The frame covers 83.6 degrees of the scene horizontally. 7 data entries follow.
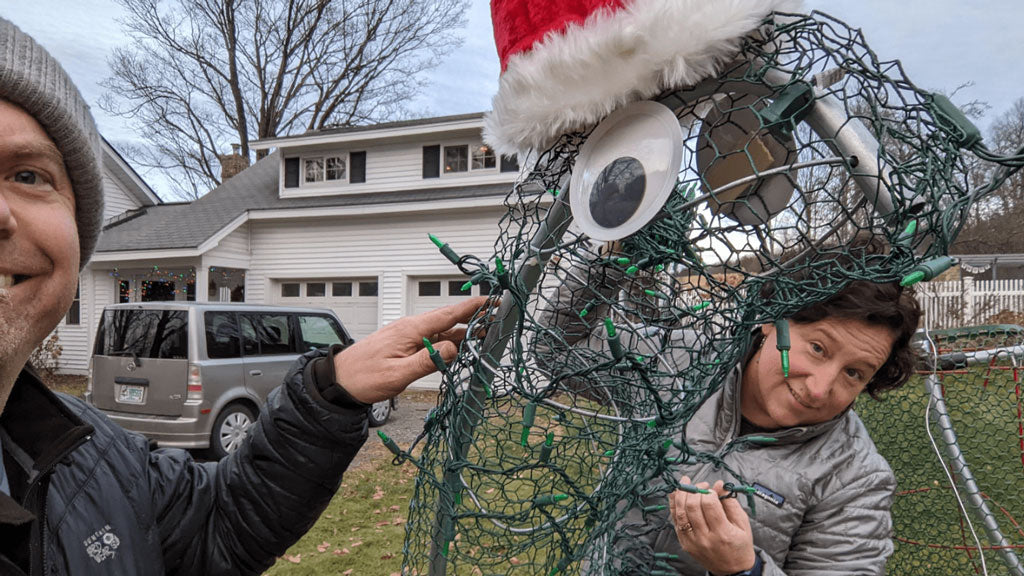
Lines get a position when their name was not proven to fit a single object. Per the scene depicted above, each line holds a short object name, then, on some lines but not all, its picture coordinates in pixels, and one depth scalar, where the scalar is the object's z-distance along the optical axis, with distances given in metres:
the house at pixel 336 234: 11.95
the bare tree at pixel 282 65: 19.41
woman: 1.35
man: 1.07
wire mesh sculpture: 0.91
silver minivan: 6.35
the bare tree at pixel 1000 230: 13.88
